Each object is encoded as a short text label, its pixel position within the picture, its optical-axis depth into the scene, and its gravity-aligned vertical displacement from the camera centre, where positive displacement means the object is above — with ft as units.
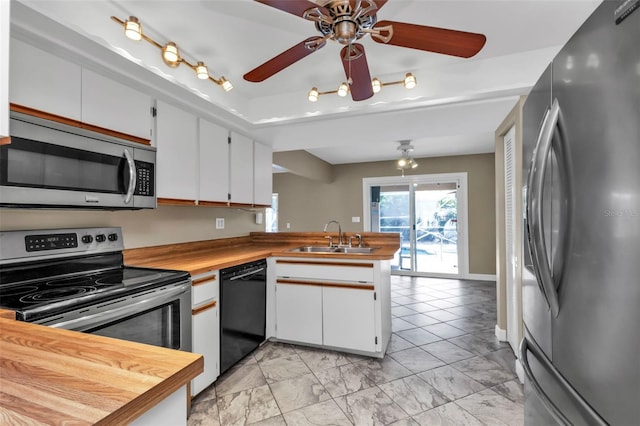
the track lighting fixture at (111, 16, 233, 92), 4.78 +2.90
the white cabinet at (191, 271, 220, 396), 6.47 -2.34
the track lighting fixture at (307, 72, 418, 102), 6.75 +2.97
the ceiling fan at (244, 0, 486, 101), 3.88 +2.58
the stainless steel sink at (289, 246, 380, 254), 10.21 -1.07
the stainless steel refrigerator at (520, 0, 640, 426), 2.10 -0.07
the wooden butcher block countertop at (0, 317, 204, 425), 1.69 -1.03
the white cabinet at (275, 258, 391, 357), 8.21 -2.40
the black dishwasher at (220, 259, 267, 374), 7.43 -2.41
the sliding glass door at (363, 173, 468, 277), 19.06 -0.05
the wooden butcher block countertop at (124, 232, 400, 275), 7.16 -0.98
